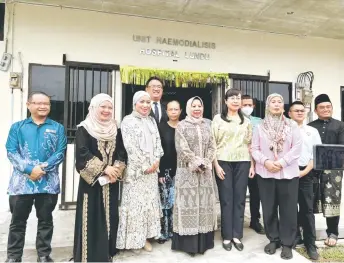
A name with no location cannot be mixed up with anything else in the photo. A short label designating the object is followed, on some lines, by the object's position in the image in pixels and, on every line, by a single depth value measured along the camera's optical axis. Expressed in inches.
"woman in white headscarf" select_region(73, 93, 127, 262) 100.4
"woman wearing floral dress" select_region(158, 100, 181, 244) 121.5
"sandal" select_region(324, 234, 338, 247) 131.3
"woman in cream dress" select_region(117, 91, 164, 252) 108.0
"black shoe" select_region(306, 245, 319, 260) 118.0
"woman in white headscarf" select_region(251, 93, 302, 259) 112.3
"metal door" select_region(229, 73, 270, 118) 205.0
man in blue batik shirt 101.4
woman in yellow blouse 118.0
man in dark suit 129.9
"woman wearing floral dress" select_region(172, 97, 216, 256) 110.7
